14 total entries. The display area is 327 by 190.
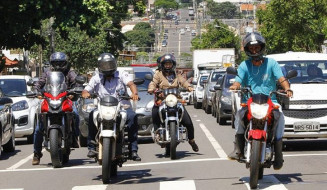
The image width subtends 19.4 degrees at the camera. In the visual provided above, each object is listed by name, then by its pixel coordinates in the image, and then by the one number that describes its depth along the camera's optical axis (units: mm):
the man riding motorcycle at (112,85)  13883
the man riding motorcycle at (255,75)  12375
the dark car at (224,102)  28297
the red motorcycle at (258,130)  11656
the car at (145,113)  21312
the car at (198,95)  44375
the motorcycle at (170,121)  16719
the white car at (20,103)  22609
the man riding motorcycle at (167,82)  17078
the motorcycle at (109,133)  12695
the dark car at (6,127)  18142
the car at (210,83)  36875
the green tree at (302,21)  52000
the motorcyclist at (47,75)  16000
